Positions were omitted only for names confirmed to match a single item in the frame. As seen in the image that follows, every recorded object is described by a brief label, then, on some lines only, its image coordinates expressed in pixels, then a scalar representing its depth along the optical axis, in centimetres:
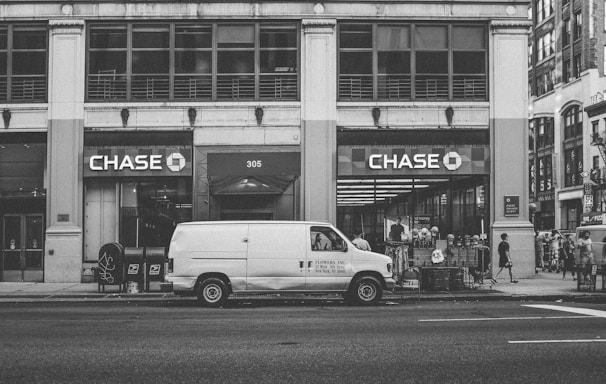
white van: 1766
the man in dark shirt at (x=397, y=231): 2461
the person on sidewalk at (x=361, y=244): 2142
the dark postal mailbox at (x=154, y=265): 2117
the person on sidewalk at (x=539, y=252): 3188
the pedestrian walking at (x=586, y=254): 2152
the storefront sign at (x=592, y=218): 4508
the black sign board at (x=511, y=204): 2570
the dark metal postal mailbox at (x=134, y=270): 2098
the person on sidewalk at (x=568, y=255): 2687
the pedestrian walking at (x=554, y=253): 3097
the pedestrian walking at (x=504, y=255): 2400
